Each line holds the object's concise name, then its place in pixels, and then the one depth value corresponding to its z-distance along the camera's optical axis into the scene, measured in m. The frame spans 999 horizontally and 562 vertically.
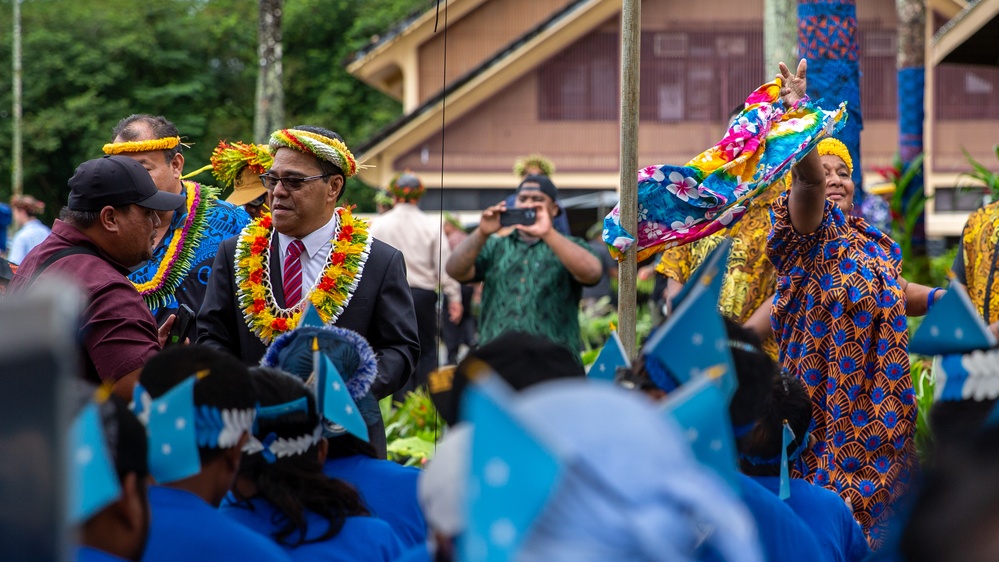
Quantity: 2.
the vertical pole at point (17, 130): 31.14
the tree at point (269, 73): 18.11
